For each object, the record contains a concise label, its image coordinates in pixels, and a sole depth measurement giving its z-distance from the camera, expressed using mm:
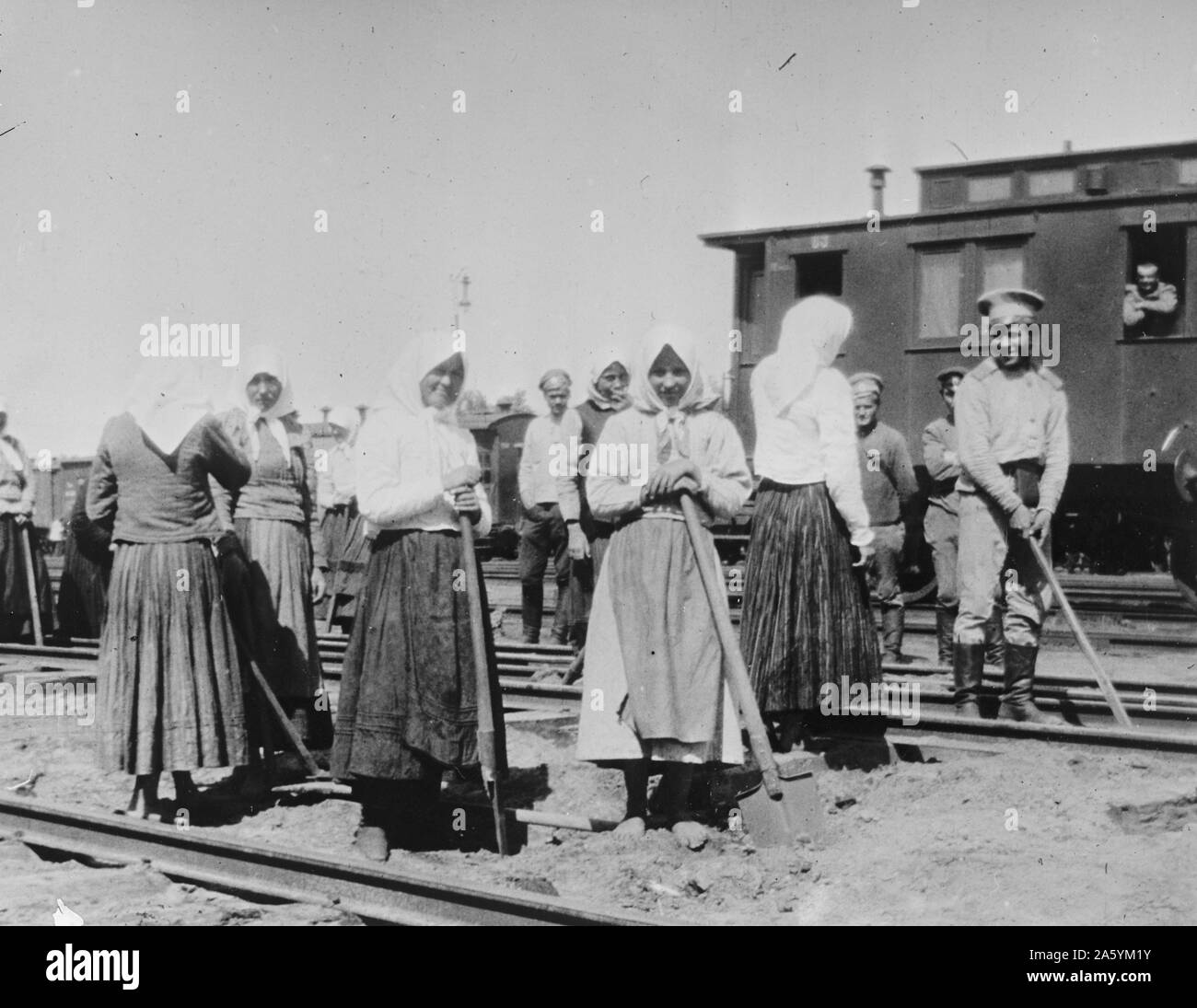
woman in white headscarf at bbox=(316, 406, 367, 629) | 9758
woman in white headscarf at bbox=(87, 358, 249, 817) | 5418
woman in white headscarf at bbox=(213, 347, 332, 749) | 6391
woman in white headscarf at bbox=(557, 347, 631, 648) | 8500
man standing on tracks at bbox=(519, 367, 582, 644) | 10000
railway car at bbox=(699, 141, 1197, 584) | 13297
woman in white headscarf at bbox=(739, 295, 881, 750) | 5988
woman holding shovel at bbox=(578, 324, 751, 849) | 4969
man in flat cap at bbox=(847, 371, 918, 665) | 8844
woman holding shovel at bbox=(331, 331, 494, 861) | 4930
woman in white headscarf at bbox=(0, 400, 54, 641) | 10984
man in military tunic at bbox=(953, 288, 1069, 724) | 6578
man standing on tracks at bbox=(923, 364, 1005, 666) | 8555
